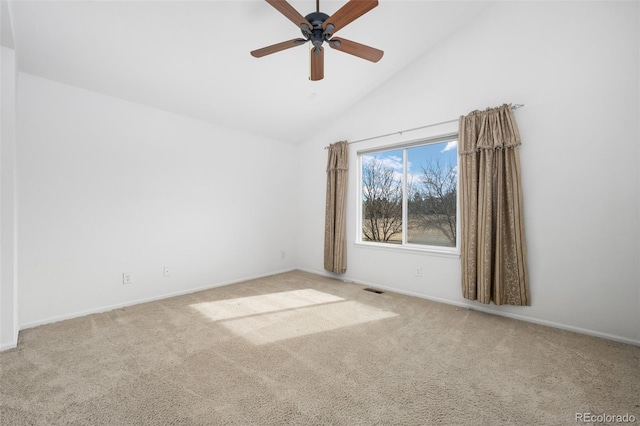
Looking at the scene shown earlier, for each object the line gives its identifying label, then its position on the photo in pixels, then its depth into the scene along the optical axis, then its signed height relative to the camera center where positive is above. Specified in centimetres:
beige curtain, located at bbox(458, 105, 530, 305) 276 +5
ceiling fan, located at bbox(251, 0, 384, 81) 184 +143
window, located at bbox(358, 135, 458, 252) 351 +29
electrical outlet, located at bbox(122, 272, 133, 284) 312 -74
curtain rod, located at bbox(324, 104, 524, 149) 281 +116
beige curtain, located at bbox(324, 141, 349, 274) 432 +8
